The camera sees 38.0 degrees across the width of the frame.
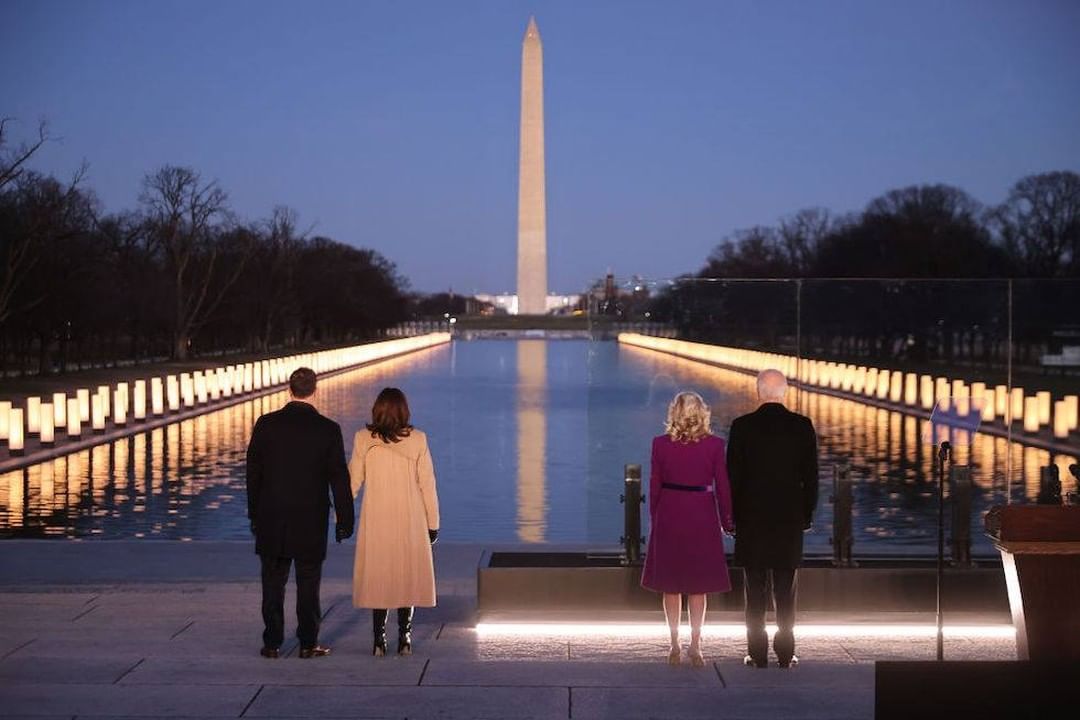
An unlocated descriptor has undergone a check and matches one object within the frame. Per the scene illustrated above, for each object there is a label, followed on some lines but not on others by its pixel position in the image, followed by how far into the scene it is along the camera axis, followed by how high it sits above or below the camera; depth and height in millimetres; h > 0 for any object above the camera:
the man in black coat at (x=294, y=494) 8438 -935
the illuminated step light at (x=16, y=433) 22953 -1651
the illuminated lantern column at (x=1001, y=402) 14084 -748
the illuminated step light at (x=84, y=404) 27219 -1454
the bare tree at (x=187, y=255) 63719 +2947
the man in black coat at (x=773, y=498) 8320 -936
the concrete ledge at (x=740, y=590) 9664 -1662
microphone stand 7712 -810
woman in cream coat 8461 -1030
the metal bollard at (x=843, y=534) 10125 -1363
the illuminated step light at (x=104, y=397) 27686 -1356
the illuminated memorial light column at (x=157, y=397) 32312 -1583
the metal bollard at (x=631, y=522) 10039 -1285
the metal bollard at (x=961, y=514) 10312 -1285
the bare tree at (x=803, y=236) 105062 +6171
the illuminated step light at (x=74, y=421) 26156 -1684
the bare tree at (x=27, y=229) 40000 +2610
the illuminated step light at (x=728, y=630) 9281 -1853
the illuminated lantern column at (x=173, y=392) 34000 -1556
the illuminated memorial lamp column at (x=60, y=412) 26688 -1581
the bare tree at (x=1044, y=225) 76750 +5064
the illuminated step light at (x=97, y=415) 27234 -1649
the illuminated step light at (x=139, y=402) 30002 -1552
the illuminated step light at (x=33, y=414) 24875 -1486
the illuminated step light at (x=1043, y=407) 17406 -974
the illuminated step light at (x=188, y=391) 35009 -1574
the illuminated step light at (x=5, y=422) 23922 -1550
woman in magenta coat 8258 -1013
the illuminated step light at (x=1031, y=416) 18414 -1131
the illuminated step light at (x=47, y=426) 24125 -1636
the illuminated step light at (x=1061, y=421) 19123 -1284
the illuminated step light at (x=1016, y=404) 14409 -797
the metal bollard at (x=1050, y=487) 10055 -1059
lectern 6090 -986
